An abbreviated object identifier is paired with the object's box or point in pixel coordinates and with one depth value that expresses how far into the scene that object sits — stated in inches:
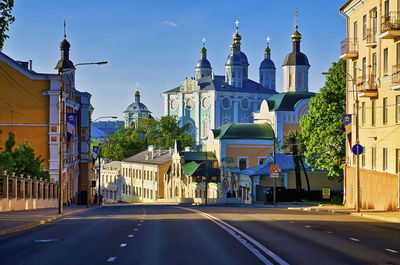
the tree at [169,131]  5748.0
